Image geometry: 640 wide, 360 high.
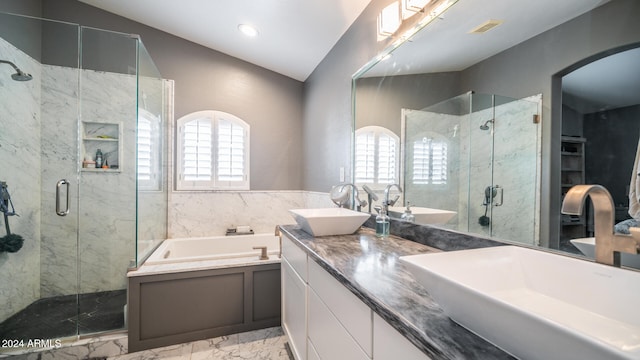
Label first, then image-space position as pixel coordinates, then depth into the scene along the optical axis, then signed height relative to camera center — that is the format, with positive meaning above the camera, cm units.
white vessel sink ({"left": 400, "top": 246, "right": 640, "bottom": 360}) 37 -24
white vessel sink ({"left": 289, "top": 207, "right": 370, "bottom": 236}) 153 -26
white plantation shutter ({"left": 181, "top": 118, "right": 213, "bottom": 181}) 311 +33
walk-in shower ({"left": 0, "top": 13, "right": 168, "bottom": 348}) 204 +3
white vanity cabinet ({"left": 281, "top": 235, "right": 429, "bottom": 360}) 68 -50
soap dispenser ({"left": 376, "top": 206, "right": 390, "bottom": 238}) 153 -26
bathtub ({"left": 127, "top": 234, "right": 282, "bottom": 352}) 190 -91
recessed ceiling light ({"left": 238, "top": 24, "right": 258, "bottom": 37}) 260 +147
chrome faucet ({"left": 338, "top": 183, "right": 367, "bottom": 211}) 199 -16
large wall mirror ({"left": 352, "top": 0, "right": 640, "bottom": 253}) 71 +24
